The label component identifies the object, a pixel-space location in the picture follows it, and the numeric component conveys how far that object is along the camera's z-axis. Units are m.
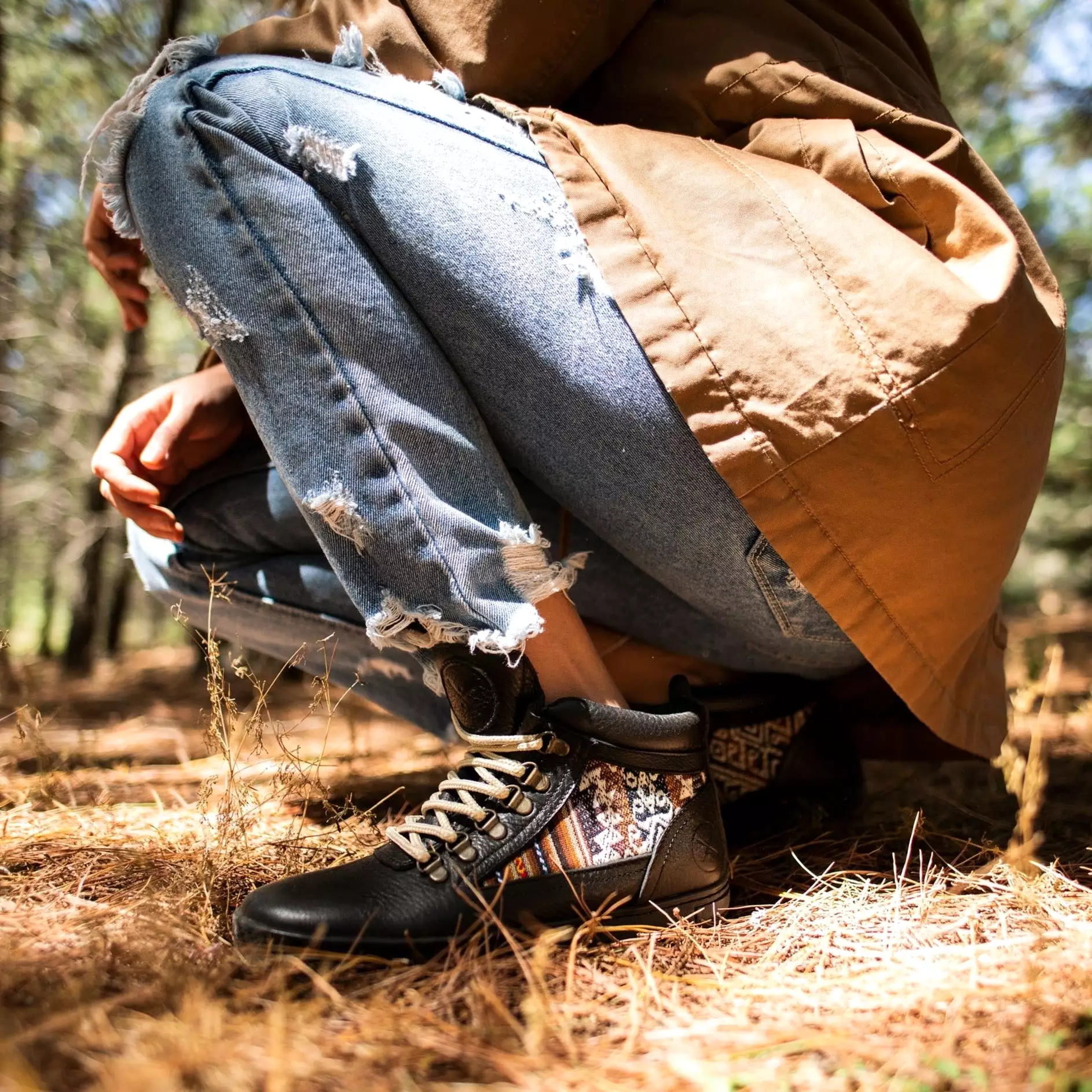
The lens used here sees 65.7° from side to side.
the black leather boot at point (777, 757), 1.42
